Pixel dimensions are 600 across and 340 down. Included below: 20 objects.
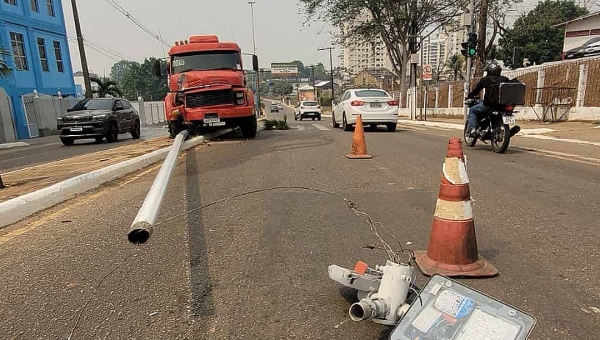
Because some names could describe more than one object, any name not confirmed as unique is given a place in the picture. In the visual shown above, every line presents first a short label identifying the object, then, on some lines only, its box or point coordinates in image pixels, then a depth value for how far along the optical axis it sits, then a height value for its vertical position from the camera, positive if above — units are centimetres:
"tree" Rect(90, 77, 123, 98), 3235 +78
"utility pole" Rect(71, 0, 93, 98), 2231 +247
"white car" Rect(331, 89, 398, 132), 1442 -70
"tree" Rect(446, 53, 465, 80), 5681 +290
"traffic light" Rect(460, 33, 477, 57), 1680 +151
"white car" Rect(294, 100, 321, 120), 3634 -177
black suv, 1457 -81
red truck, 1117 +10
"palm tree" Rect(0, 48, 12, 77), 1354 +105
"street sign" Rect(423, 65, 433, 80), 2795 +79
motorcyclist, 850 -20
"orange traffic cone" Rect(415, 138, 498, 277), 289 -102
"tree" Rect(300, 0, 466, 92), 3092 +517
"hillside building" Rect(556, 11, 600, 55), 3619 +432
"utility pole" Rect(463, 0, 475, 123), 1752 +236
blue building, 2258 +298
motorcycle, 827 -92
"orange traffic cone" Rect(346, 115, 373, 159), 820 -112
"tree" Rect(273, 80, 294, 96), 14900 +81
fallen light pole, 219 -71
